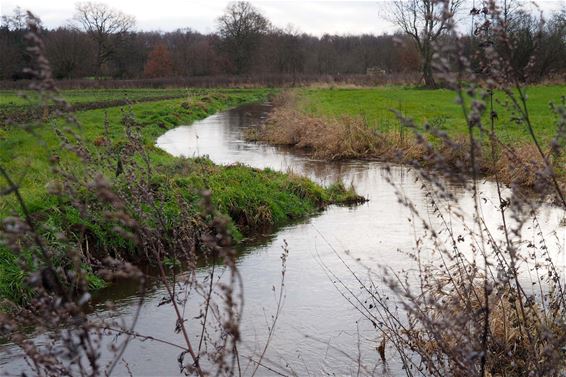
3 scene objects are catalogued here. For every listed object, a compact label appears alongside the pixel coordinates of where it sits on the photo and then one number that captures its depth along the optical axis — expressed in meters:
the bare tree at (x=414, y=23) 41.22
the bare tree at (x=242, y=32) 68.19
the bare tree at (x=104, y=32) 68.69
